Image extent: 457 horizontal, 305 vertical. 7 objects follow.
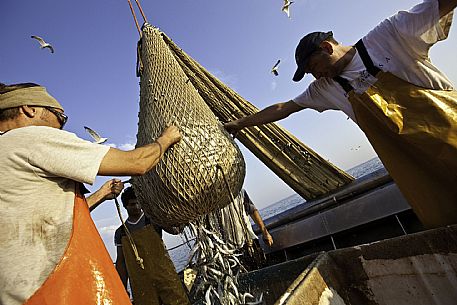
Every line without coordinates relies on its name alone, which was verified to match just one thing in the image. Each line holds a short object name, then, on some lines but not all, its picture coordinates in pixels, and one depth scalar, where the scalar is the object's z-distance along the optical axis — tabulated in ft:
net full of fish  4.89
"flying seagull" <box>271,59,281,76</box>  14.37
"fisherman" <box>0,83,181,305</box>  3.46
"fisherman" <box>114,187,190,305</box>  10.46
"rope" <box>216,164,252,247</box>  5.09
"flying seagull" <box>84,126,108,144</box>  9.15
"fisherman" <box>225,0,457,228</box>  5.31
